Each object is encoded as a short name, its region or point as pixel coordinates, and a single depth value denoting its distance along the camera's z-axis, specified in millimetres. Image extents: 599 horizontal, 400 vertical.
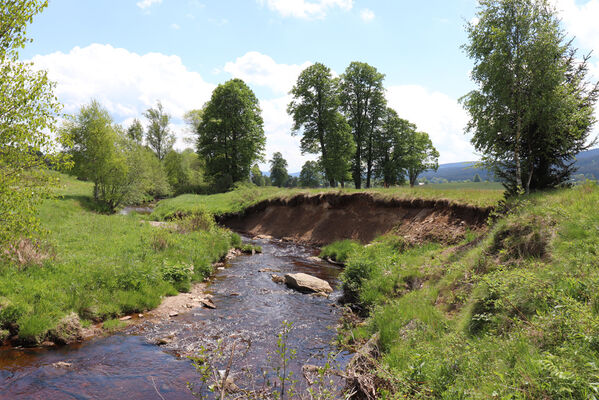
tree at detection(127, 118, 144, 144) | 74250
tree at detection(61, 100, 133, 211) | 33719
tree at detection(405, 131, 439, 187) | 49312
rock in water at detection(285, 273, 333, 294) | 13841
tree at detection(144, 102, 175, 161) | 69312
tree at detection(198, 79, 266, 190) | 46469
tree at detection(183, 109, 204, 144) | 62938
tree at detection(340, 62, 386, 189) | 40906
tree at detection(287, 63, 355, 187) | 38906
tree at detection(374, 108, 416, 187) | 49250
